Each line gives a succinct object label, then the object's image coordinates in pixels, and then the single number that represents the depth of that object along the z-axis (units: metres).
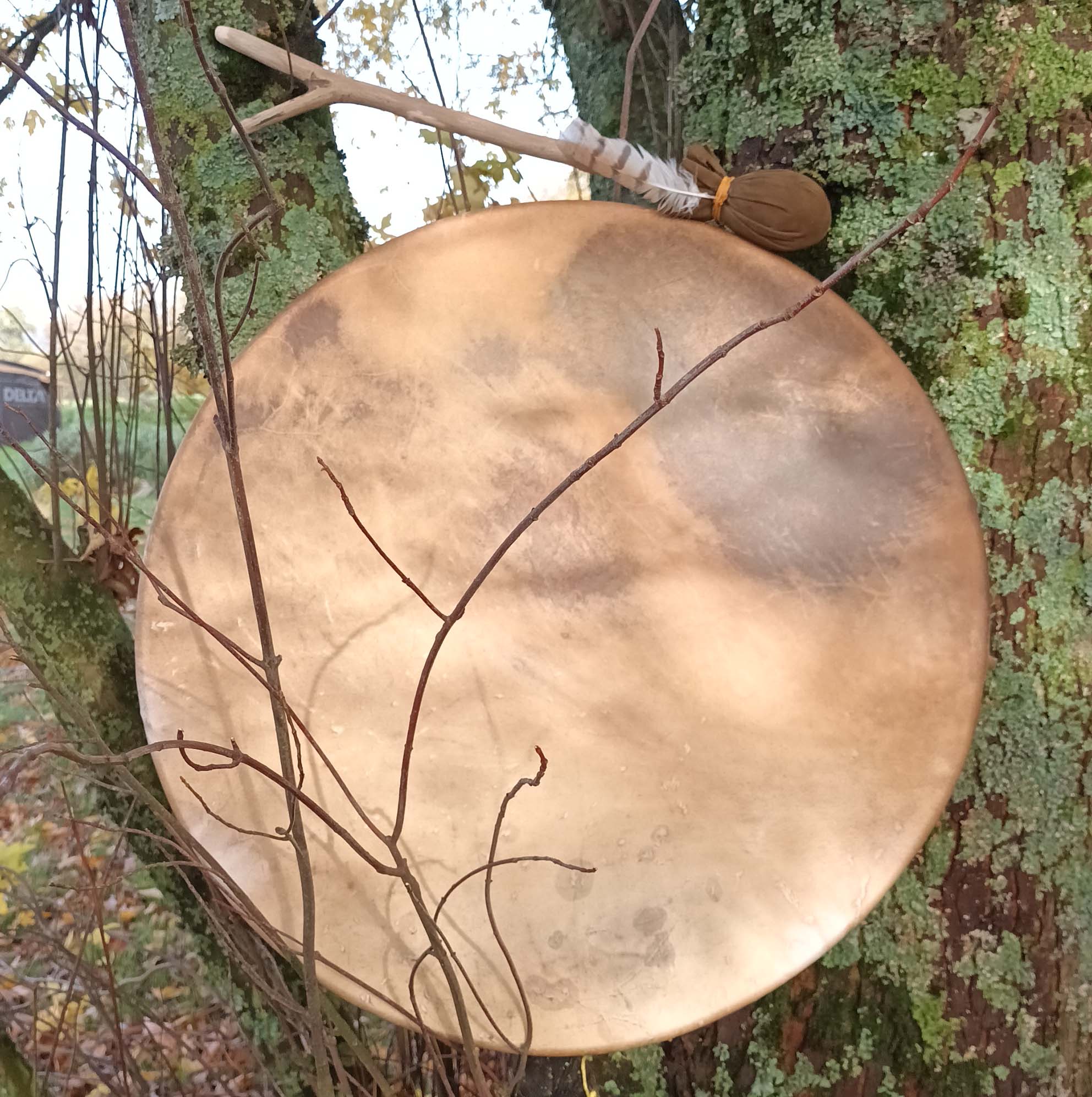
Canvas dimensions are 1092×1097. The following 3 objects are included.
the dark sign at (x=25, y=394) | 2.55
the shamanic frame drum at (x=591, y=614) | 0.76
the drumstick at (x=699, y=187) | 0.77
